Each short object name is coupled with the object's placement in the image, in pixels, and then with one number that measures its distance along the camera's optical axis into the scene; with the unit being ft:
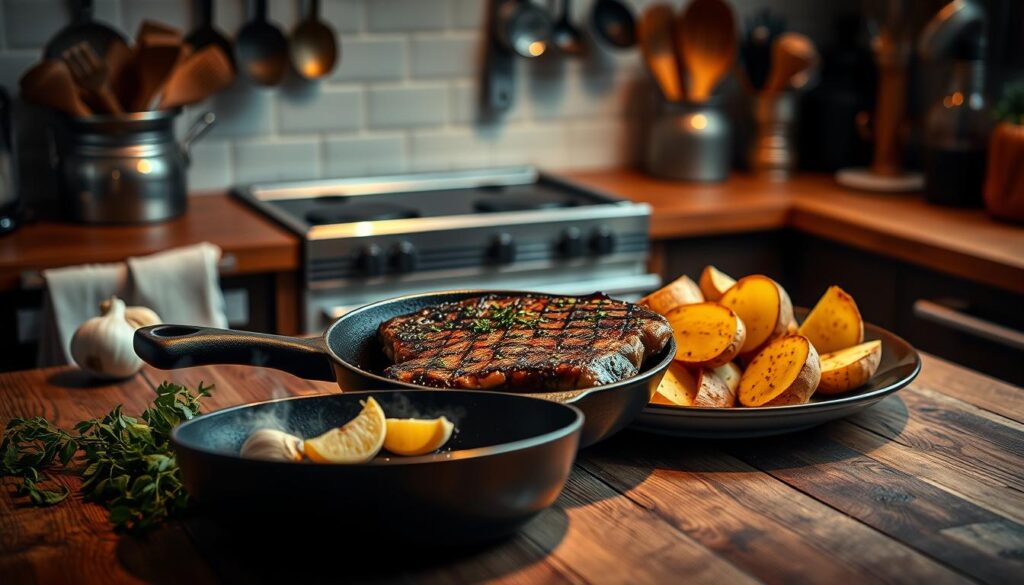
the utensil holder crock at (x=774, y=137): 10.58
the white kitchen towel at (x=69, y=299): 7.25
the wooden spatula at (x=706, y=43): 10.14
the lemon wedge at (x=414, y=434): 3.32
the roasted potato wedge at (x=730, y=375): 4.23
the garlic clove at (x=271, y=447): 3.17
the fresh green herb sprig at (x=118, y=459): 3.46
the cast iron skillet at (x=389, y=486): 2.97
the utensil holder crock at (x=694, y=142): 10.27
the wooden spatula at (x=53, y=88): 7.69
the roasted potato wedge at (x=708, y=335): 4.17
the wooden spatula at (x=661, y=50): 10.27
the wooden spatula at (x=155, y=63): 8.13
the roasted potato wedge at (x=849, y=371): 4.27
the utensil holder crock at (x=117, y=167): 8.13
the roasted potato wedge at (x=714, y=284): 4.78
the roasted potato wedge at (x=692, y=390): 4.04
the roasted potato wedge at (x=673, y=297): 4.57
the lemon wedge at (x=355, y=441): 3.17
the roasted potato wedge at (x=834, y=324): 4.60
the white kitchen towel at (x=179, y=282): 7.45
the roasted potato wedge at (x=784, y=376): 4.02
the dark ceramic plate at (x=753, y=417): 3.91
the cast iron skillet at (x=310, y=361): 3.48
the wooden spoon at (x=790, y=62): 10.03
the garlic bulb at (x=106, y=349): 4.66
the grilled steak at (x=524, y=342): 3.57
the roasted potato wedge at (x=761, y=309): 4.40
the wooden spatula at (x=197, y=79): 8.16
